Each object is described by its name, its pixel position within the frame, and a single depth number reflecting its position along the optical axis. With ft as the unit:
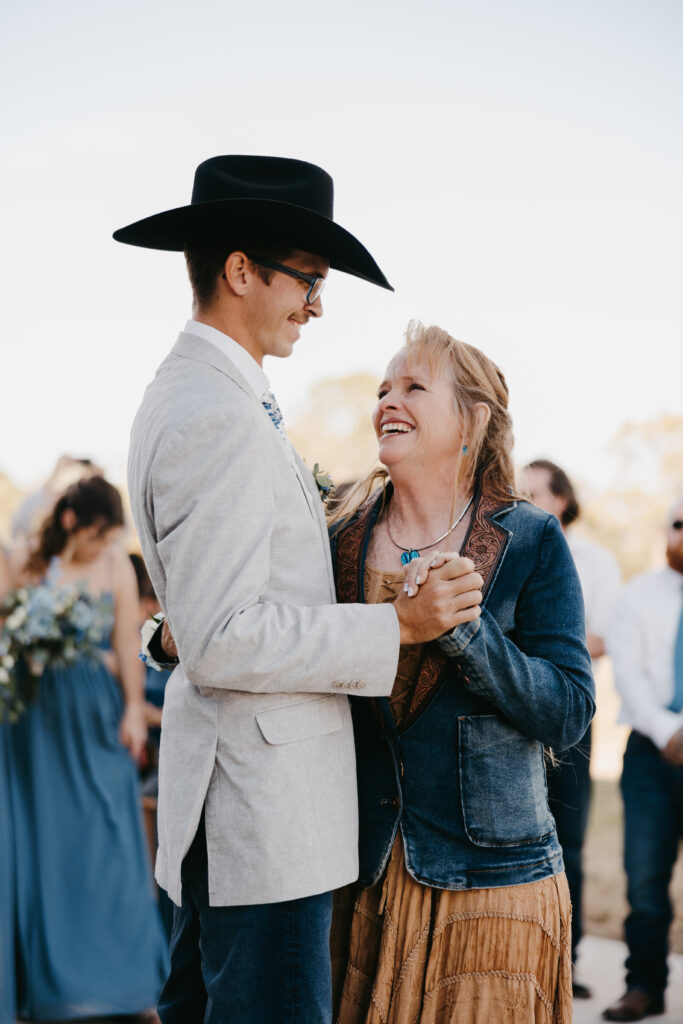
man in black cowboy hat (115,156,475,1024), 5.57
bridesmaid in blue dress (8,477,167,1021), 13.65
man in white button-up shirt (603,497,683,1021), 13.87
